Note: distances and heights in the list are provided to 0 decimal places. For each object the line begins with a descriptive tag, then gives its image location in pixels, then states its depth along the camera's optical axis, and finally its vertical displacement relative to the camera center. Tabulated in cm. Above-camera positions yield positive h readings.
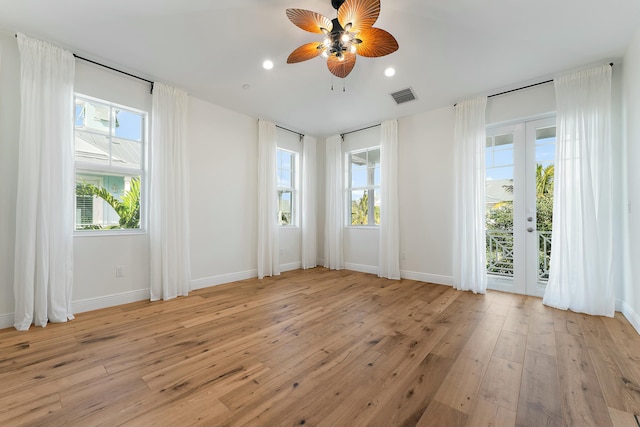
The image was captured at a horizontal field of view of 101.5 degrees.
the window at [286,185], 539 +64
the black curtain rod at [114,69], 293 +178
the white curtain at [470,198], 376 +27
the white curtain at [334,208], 553 +17
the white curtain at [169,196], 342 +26
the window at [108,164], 309 +64
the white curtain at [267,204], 469 +22
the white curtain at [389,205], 464 +20
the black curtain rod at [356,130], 512 +176
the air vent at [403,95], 380 +180
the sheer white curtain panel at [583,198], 293 +20
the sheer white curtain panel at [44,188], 255 +29
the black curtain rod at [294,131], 520 +176
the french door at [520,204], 356 +18
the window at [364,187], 528 +60
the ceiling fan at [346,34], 206 +159
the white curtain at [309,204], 554 +25
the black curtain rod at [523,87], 339 +175
